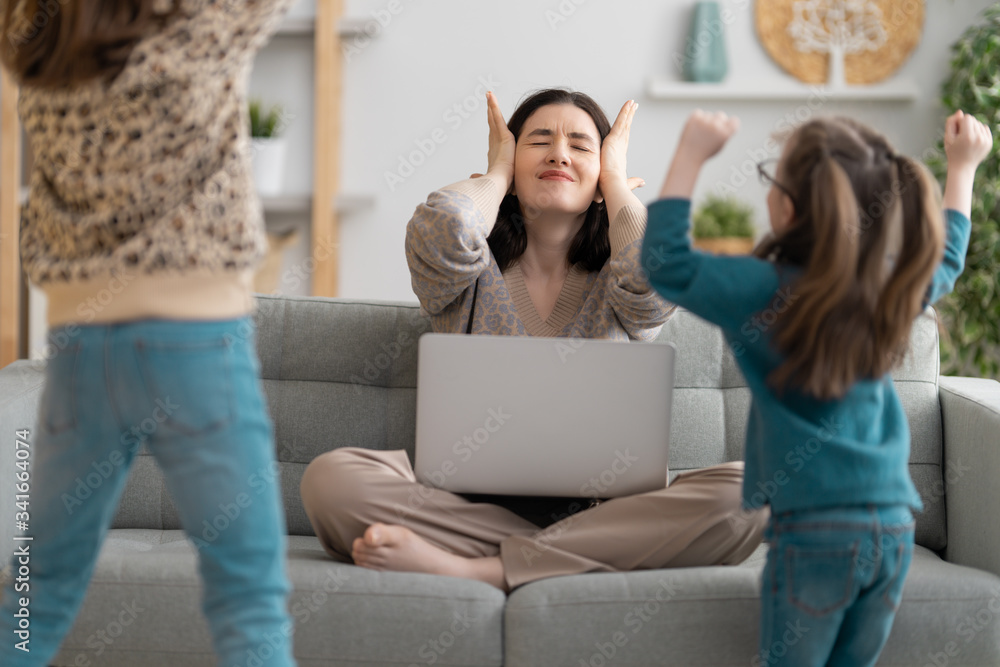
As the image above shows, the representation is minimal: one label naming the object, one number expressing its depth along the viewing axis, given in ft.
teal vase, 9.72
